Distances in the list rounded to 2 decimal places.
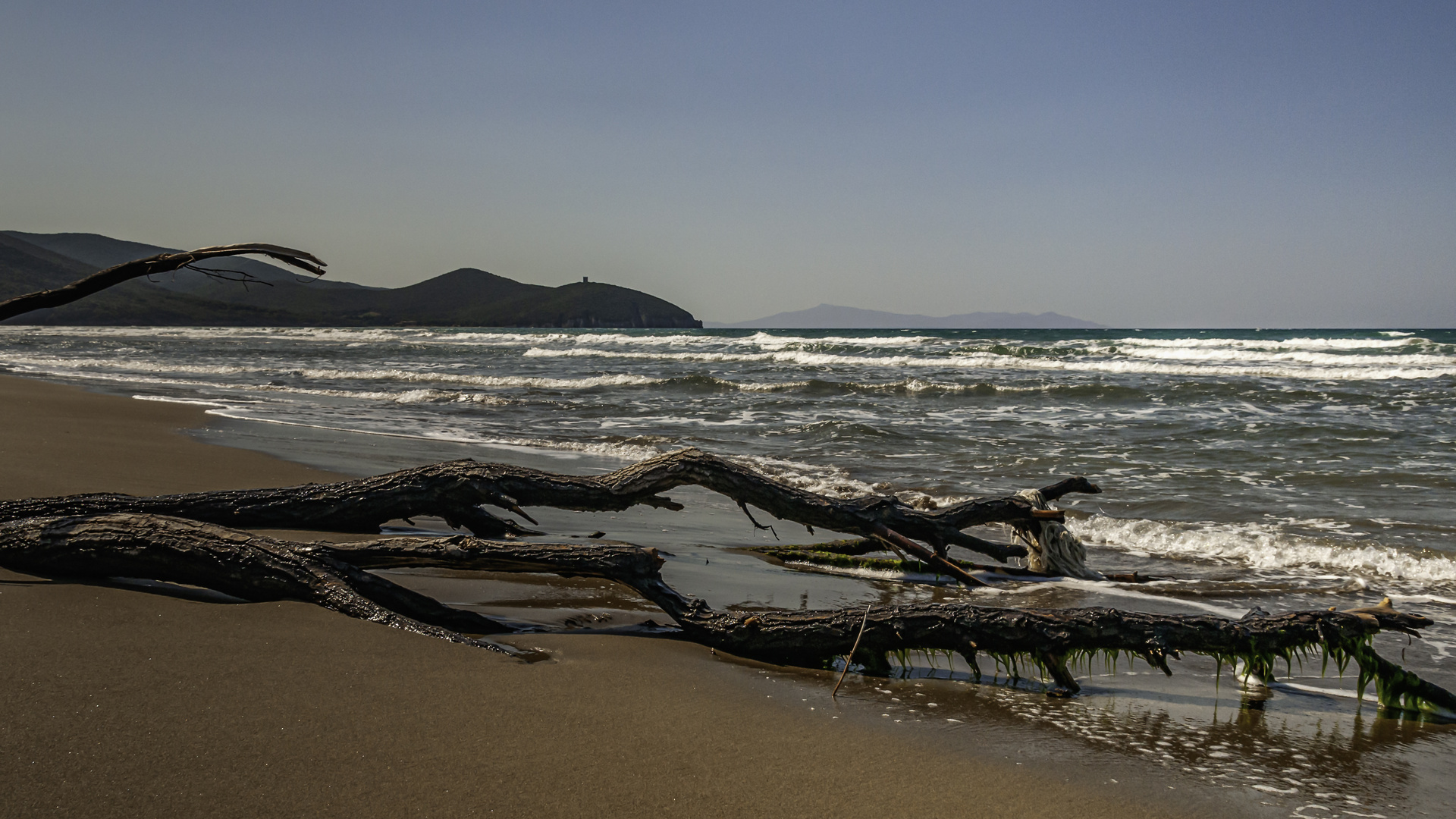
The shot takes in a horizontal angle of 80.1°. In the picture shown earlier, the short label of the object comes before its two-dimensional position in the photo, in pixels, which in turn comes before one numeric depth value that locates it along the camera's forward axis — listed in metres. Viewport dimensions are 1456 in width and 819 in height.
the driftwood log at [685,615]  3.17
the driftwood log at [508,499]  4.30
